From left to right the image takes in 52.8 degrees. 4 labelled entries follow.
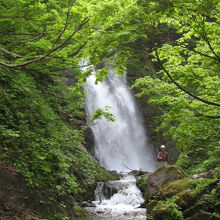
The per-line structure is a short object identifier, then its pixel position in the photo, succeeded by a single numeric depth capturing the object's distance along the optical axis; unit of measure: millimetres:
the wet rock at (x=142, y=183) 11803
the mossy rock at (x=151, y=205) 7609
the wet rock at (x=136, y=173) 15461
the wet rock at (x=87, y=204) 9781
